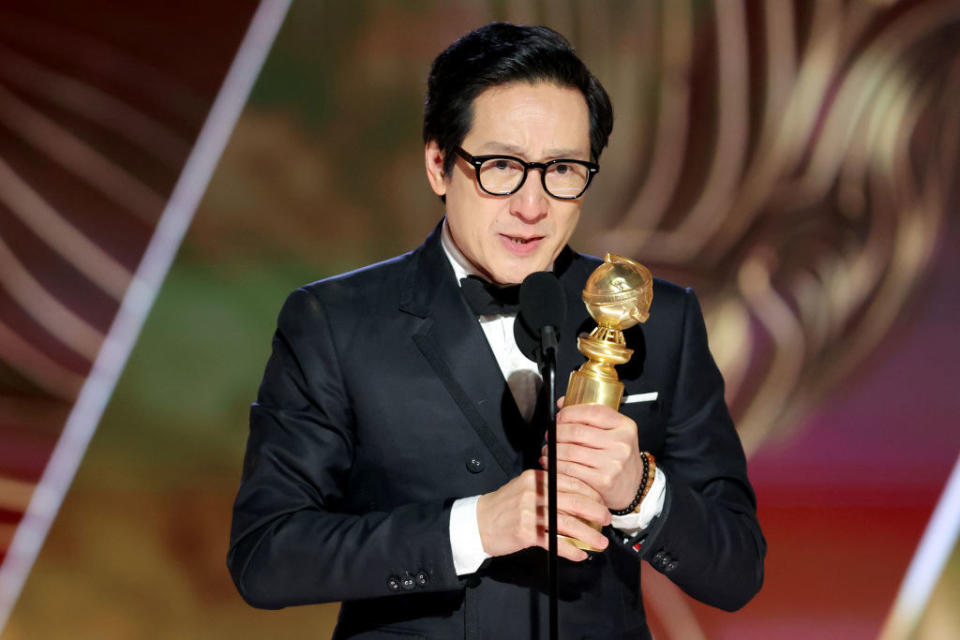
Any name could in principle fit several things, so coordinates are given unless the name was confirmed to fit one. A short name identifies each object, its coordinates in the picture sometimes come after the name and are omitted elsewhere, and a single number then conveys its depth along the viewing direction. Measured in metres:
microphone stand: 8.39
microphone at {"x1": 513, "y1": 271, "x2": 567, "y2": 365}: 8.42
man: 8.60
